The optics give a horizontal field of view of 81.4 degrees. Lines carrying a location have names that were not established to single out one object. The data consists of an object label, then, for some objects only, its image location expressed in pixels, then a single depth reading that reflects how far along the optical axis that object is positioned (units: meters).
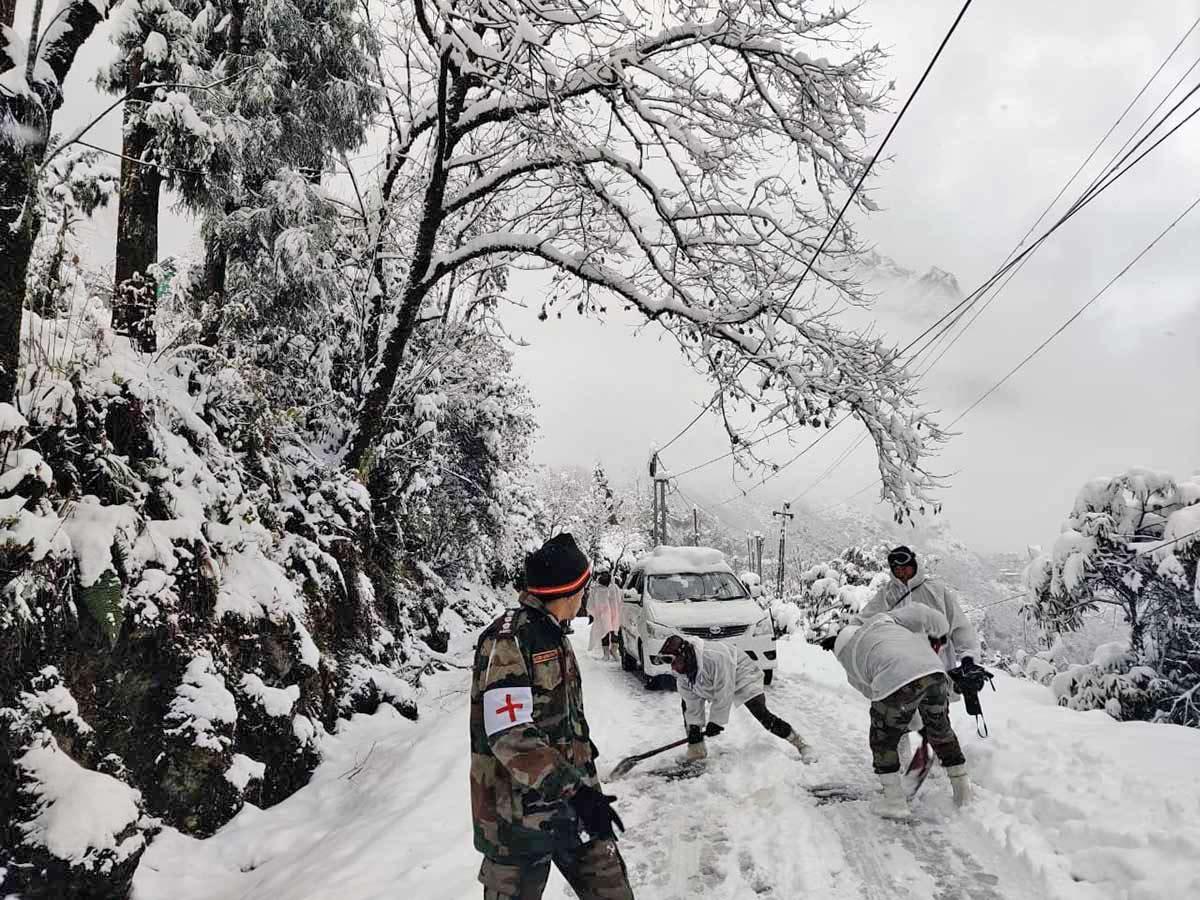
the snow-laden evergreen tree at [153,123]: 7.44
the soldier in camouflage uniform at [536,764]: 2.50
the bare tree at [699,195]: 6.37
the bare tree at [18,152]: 4.07
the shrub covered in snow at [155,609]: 3.77
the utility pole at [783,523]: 43.62
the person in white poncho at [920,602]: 5.71
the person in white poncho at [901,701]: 4.83
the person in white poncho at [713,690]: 6.23
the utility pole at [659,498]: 38.71
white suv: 9.63
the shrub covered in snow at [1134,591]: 8.35
